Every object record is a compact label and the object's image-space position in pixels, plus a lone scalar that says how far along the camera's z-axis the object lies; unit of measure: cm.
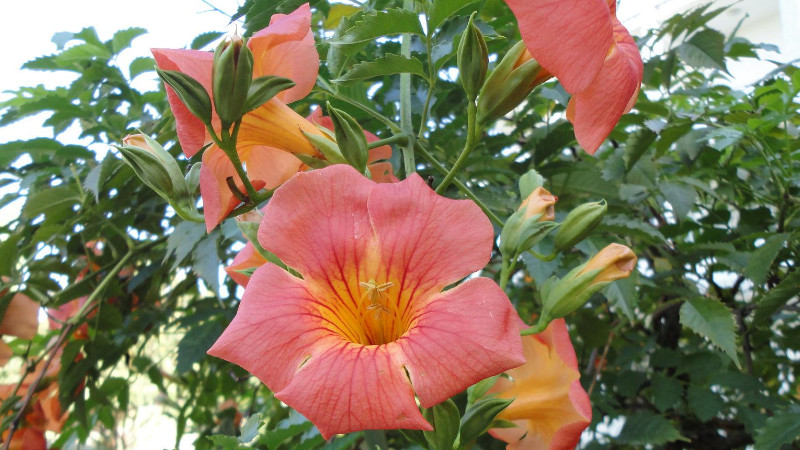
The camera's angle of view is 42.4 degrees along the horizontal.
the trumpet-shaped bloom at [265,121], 29
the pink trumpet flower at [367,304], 23
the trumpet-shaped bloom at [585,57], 26
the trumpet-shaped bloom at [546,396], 30
